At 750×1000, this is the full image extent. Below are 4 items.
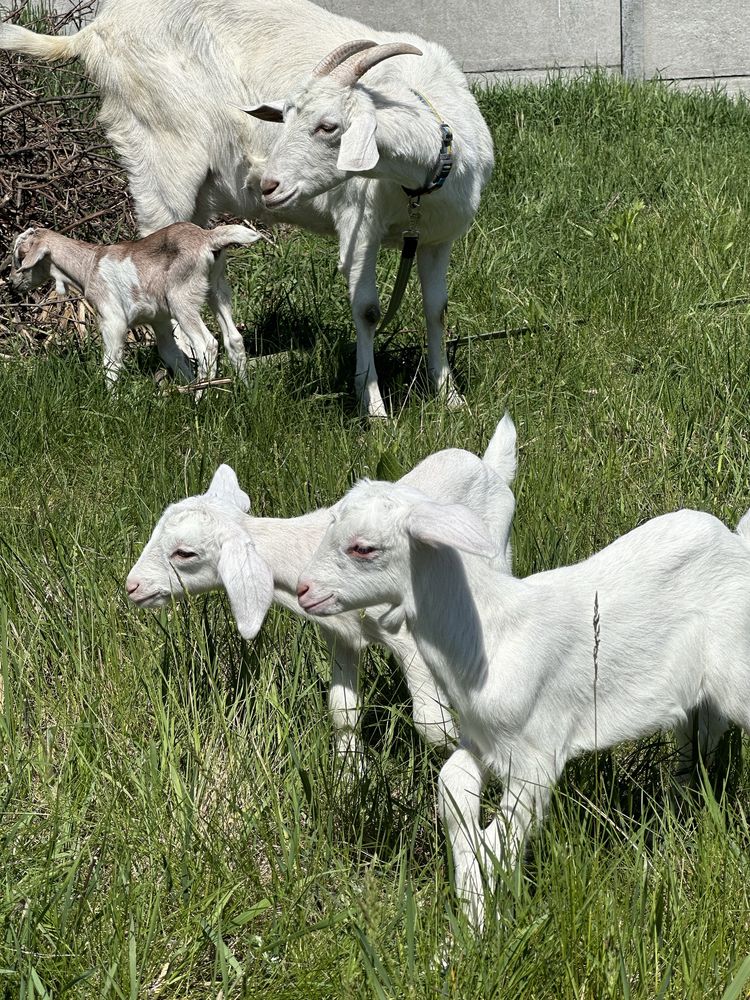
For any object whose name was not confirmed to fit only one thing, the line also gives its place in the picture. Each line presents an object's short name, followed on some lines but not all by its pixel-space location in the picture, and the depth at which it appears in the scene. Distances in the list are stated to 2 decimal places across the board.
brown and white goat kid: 5.71
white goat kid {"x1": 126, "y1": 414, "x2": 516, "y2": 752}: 2.66
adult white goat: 4.73
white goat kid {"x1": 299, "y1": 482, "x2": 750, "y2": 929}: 2.30
